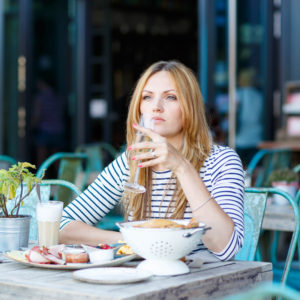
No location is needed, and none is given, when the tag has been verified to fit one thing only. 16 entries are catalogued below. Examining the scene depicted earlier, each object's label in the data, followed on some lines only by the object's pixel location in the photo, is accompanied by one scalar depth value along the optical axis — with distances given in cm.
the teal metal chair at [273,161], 472
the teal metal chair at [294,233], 213
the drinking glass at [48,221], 181
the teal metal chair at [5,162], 408
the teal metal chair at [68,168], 388
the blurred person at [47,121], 824
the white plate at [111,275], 142
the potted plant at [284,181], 329
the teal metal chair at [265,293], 88
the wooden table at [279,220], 280
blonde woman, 204
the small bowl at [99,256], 165
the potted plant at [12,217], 184
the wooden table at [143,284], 137
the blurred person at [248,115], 721
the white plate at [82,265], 161
